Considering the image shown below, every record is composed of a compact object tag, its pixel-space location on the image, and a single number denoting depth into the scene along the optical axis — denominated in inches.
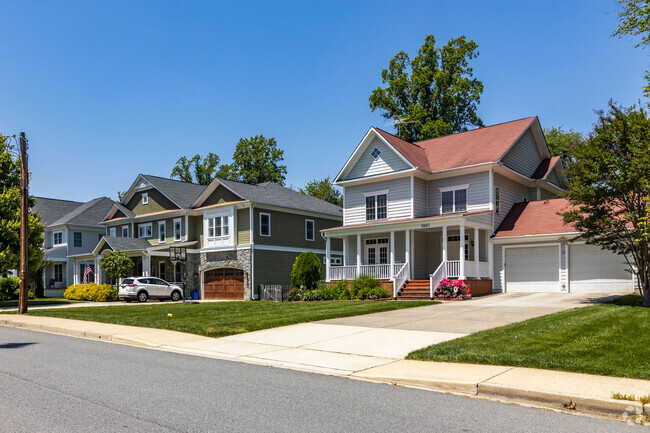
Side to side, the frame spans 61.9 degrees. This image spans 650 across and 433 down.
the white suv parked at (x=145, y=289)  1299.2
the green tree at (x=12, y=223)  1151.0
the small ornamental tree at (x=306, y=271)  1150.3
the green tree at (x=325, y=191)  2503.7
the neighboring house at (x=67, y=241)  1891.0
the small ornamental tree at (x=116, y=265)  1448.1
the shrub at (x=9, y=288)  1496.1
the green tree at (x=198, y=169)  2536.9
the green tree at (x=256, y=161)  2403.5
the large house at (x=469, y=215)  992.9
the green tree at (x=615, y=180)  679.1
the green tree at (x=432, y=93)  1856.5
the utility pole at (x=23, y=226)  894.4
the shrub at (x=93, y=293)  1378.0
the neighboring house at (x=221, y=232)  1370.6
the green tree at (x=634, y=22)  645.9
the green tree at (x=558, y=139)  2015.1
